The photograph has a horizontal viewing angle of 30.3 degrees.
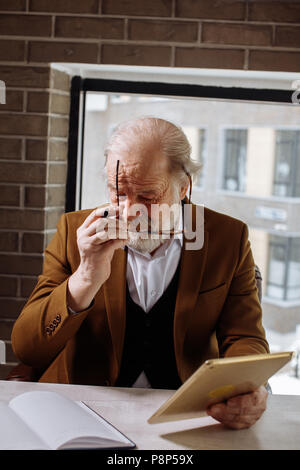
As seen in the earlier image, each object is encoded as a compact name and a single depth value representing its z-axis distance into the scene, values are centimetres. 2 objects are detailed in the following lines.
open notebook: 104
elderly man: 164
